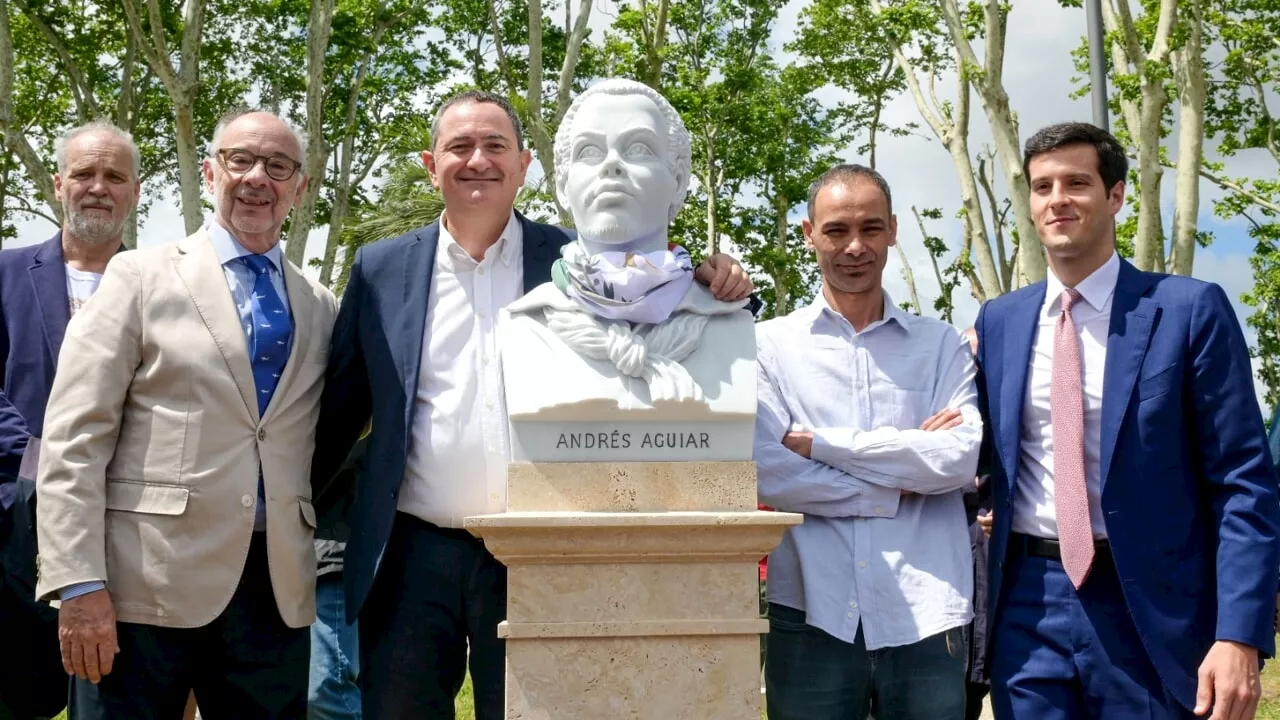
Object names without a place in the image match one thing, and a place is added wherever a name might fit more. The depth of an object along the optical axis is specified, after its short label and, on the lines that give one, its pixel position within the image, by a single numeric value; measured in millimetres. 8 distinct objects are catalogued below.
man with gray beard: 3773
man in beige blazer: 3330
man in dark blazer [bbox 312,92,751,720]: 3387
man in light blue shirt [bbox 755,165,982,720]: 3303
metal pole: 10266
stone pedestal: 2918
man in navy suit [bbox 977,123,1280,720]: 3158
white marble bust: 3035
